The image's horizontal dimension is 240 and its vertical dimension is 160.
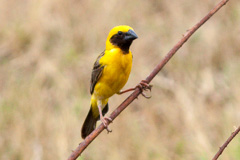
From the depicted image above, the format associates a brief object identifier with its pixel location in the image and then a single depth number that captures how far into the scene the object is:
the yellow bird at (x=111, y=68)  7.53
